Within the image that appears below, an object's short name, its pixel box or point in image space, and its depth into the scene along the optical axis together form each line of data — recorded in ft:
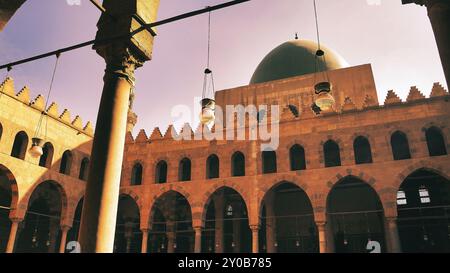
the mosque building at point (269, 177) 52.85
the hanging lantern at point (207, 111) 21.33
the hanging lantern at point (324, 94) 21.76
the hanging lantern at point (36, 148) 39.40
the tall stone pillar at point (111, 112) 13.47
